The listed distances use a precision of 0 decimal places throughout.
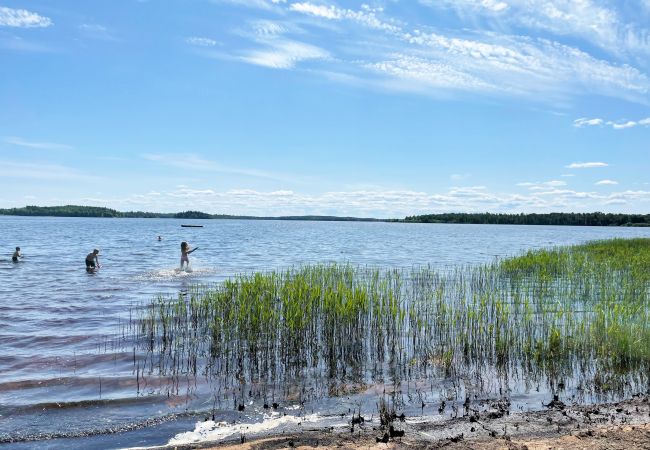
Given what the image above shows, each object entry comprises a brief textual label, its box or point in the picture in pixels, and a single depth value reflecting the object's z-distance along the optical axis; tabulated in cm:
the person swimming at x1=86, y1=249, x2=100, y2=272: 2852
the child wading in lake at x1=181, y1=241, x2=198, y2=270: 2848
